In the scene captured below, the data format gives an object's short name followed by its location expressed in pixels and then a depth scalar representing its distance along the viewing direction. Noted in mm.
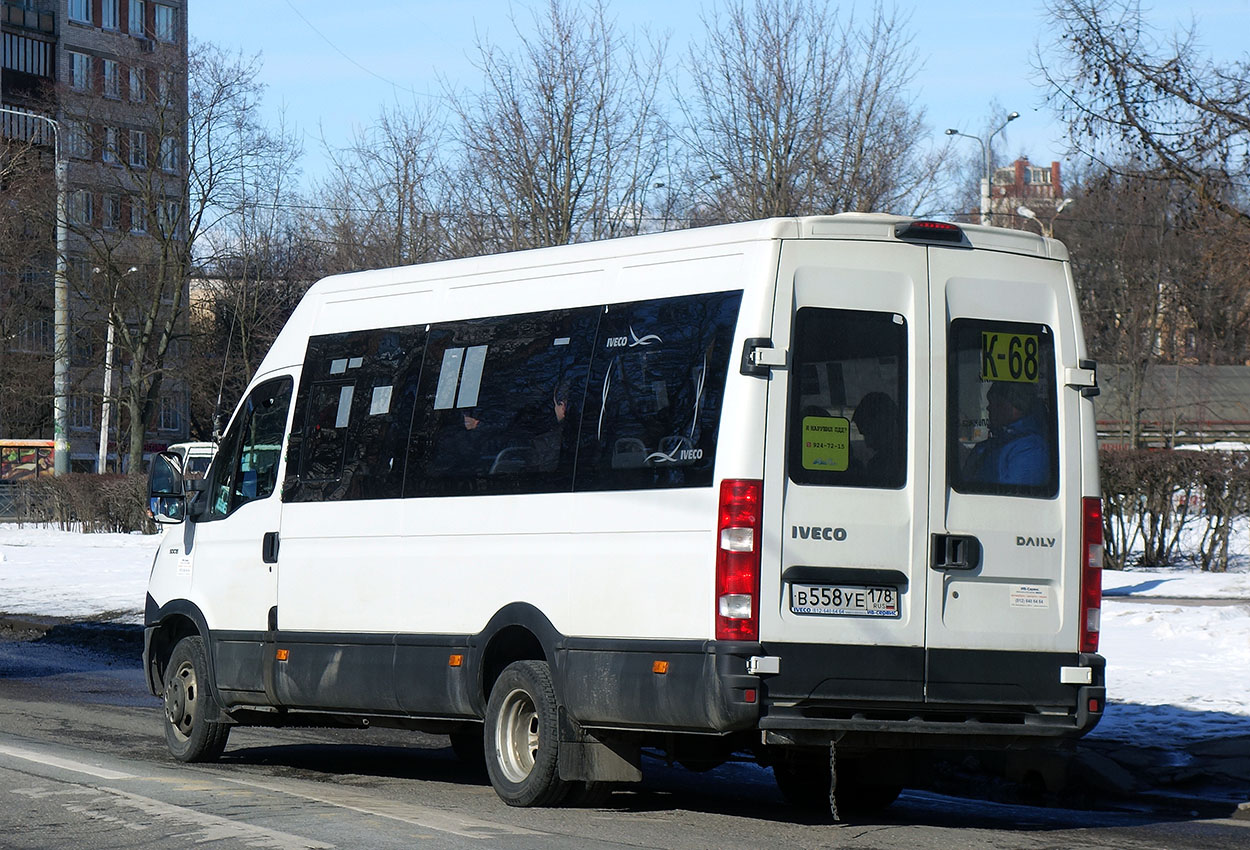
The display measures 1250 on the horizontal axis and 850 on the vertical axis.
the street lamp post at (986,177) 34750
